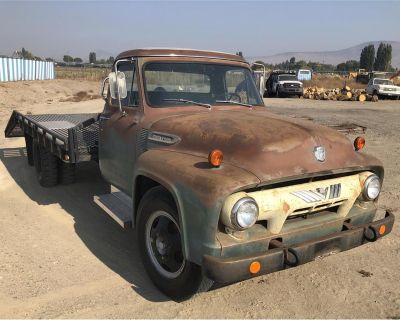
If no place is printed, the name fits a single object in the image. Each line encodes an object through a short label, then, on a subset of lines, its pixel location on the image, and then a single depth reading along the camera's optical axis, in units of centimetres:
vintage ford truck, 294
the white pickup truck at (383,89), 2877
